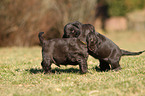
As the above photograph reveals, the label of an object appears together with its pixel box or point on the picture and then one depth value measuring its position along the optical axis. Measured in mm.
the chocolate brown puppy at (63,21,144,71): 8883
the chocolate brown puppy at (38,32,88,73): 8719
